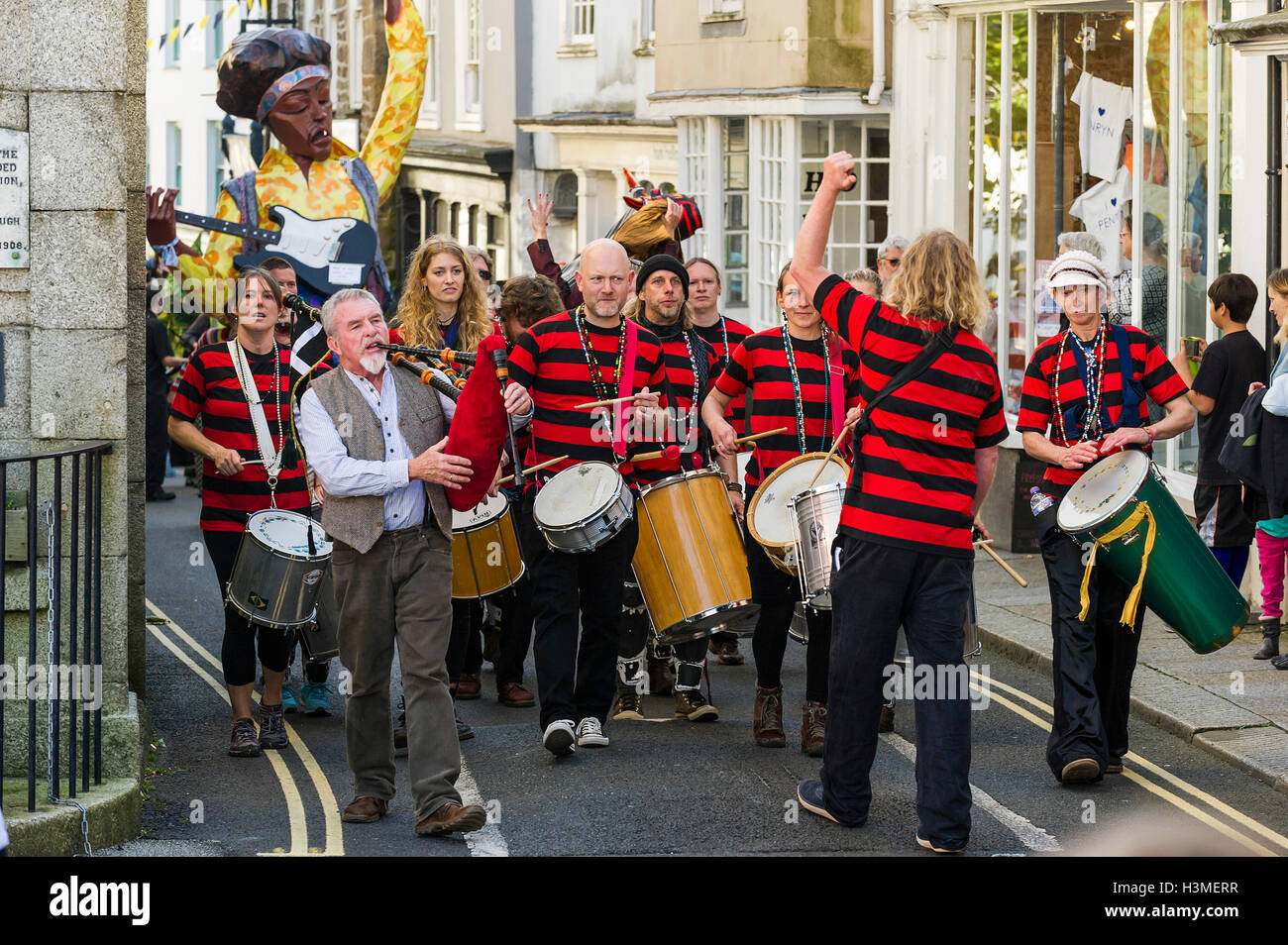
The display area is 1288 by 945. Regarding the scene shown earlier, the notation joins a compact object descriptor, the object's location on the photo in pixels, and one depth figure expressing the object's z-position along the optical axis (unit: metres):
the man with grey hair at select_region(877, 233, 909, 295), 12.89
